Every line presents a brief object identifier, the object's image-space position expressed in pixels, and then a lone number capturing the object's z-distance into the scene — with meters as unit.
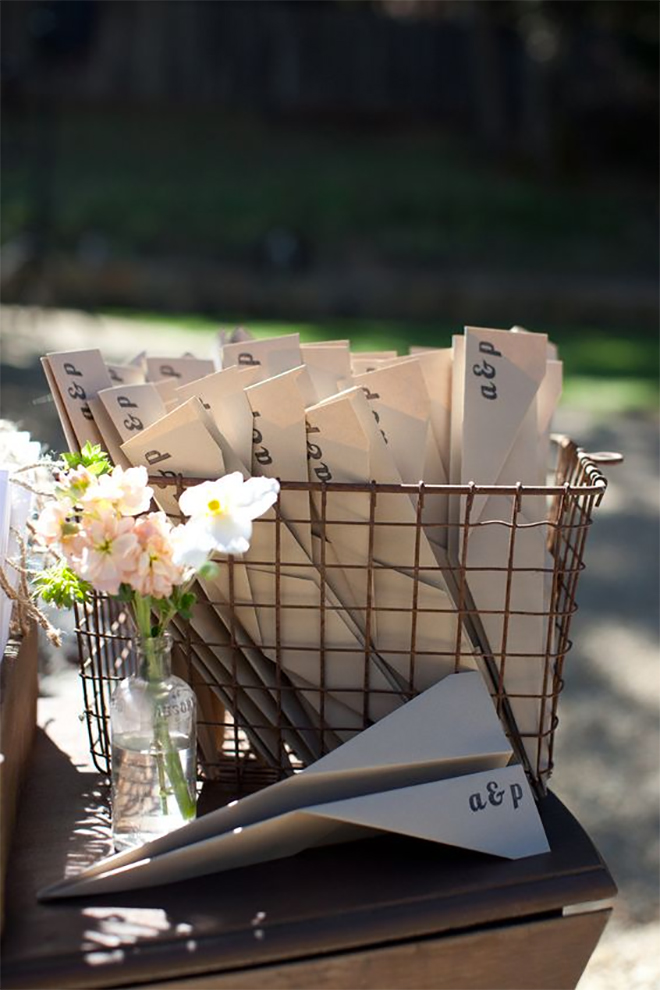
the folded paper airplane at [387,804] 1.08
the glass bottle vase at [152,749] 1.09
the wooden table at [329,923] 1.03
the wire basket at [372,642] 1.13
